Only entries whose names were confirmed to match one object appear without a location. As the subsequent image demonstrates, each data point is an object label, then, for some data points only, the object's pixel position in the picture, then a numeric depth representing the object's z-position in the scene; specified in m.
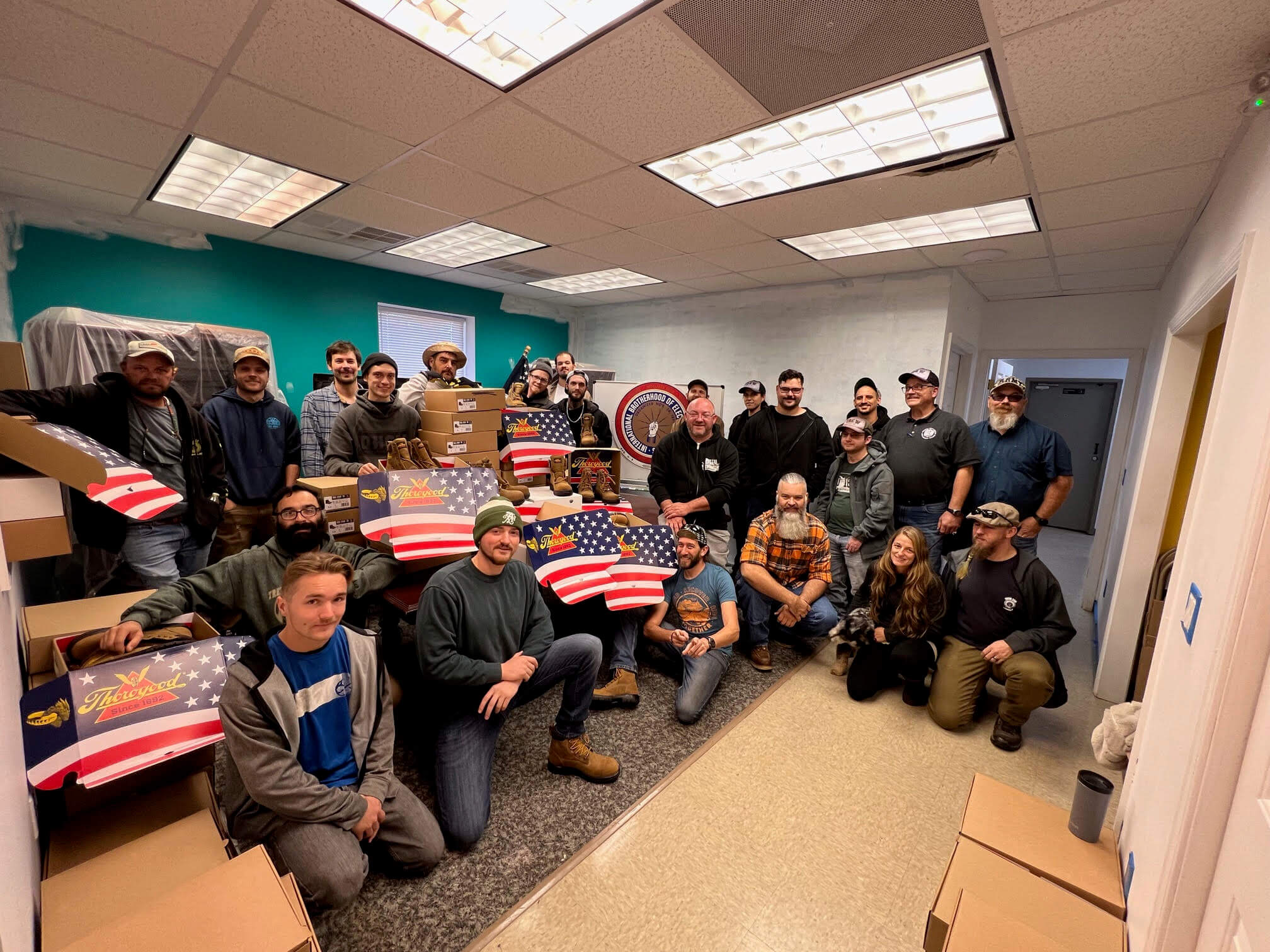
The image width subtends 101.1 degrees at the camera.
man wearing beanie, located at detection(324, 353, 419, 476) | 2.83
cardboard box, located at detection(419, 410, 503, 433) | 2.92
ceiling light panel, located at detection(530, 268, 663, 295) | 5.71
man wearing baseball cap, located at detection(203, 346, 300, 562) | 3.03
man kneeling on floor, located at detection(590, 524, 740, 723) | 2.68
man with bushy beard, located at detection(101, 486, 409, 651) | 1.99
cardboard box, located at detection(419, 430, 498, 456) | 2.95
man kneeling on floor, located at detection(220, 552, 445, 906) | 1.45
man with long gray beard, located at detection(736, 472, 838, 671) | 3.11
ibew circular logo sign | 4.71
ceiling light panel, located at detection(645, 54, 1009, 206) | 2.08
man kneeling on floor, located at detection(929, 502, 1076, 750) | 2.46
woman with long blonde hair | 2.71
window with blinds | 6.10
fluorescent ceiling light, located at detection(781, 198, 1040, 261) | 3.35
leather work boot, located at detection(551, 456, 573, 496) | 3.41
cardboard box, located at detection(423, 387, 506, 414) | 2.90
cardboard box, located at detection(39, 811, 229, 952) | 1.14
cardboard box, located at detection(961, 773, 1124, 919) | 1.41
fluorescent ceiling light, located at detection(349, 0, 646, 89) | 1.71
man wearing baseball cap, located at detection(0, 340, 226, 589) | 2.24
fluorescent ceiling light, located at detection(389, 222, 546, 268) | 4.35
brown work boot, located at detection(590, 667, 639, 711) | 2.66
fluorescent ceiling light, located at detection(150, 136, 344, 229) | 3.03
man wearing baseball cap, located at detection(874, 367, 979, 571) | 3.21
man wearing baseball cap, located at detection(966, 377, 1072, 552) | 3.07
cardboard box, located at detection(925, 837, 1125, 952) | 1.27
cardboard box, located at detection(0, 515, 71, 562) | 0.95
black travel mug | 1.47
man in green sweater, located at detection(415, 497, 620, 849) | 1.92
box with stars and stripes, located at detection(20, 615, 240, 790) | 1.29
